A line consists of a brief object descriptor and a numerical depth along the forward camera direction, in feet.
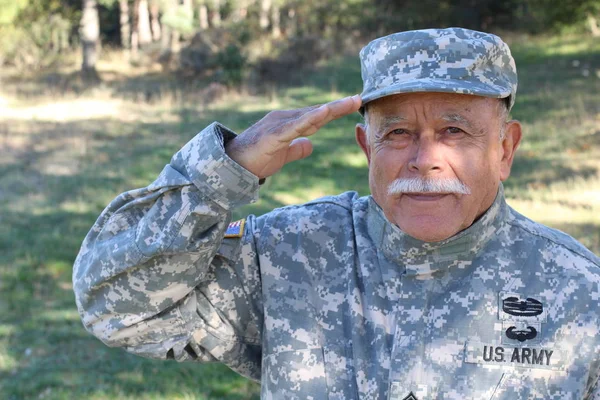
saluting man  6.72
